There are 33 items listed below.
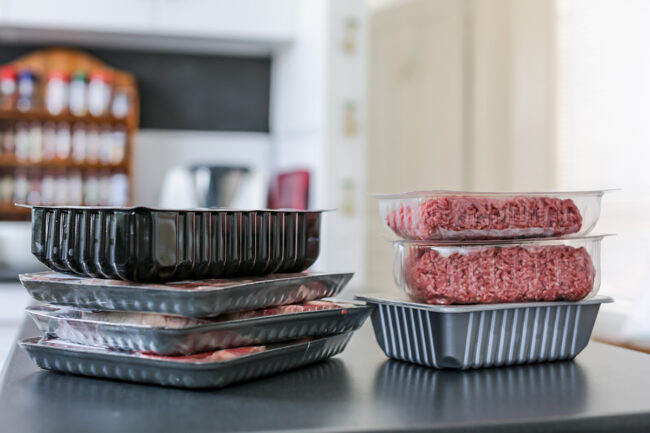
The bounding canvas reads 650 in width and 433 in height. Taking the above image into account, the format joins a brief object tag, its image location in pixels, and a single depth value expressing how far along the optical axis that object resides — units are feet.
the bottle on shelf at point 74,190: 9.00
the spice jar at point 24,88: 8.90
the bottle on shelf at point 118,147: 8.93
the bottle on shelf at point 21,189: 8.93
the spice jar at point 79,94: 8.91
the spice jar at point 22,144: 8.83
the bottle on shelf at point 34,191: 8.95
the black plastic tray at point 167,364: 1.45
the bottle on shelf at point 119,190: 8.97
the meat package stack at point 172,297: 1.47
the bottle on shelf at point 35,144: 8.85
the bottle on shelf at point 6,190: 8.91
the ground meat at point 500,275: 1.74
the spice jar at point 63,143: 8.87
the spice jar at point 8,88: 8.83
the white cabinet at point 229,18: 8.82
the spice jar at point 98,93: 8.98
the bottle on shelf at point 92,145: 8.93
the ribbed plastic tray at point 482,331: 1.73
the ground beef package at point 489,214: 1.74
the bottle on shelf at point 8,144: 8.89
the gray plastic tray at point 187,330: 1.47
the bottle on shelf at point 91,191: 9.00
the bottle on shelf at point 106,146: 8.96
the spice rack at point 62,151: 8.84
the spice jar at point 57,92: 8.88
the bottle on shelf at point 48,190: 8.96
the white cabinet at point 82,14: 8.45
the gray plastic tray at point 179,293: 1.44
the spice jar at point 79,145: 8.93
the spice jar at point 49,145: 8.86
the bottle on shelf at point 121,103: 9.05
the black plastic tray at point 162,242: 1.48
